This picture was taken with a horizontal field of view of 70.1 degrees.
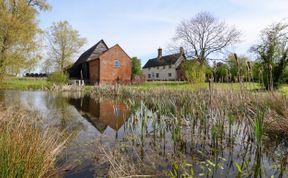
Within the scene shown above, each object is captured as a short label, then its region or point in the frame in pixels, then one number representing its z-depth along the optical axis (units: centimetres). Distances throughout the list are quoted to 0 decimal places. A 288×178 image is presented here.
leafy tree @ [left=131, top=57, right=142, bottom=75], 4878
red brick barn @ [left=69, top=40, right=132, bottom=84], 3137
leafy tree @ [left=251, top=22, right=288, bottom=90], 1611
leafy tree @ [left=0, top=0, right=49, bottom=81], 1630
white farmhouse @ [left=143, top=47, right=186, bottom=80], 4925
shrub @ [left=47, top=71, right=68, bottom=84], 2511
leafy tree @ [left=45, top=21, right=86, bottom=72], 3756
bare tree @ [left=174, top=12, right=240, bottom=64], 3269
